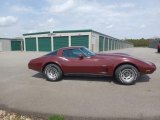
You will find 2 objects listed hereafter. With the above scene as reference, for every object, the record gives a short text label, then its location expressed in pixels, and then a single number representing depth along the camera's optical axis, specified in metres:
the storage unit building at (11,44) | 51.03
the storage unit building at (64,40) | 35.56
